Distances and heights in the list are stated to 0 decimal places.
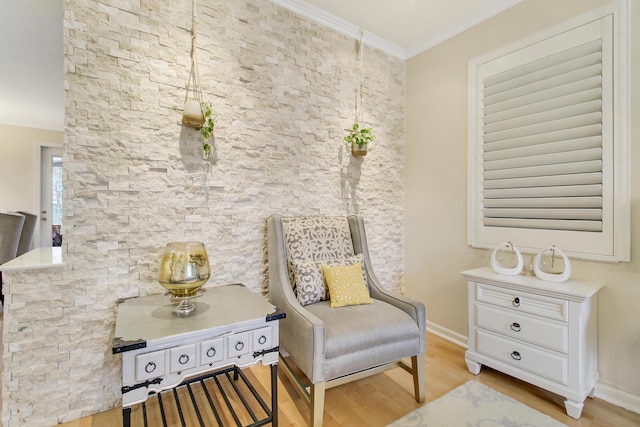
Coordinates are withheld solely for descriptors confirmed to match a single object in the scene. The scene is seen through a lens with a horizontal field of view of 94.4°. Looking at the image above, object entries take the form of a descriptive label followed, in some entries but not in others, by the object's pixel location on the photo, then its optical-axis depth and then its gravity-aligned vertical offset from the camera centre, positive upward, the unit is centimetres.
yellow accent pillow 192 -48
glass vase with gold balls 142 -29
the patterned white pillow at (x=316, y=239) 215 -19
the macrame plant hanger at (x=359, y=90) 269 +112
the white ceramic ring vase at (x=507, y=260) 204 -33
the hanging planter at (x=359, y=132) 252 +70
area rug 160 -113
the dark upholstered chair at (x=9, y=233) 285 -20
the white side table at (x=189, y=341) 117 -55
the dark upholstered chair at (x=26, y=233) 328 -23
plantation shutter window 180 +47
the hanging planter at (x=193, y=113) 177 +60
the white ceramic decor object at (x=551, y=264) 187 -34
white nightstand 167 -73
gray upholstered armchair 153 -61
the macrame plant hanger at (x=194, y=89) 179 +80
